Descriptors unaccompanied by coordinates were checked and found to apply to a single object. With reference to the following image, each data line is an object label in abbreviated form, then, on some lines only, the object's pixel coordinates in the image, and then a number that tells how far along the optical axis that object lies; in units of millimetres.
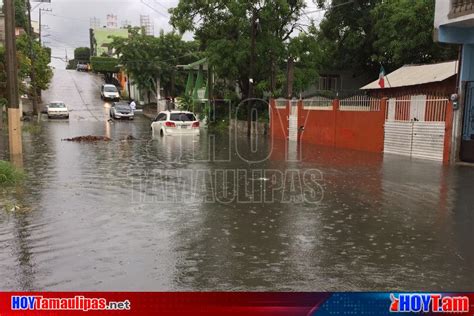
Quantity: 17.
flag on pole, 22409
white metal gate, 15688
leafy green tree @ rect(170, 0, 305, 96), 29516
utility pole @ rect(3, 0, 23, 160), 14023
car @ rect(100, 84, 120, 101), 58959
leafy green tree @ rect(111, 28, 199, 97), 54625
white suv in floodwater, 24469
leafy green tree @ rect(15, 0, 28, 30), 64863
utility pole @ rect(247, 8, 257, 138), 28241
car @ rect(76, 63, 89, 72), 92625
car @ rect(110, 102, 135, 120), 43000
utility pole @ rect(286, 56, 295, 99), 26859
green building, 95188
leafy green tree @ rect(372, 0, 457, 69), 27344
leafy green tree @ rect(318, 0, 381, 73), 32656
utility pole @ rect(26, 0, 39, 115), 44250
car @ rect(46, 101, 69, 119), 42969
